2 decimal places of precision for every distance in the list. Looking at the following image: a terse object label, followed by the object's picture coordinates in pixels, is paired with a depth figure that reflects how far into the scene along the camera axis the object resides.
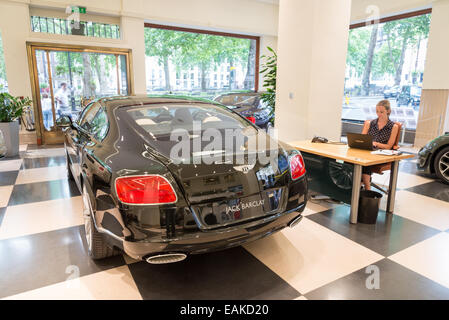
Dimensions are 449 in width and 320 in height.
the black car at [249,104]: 7.13
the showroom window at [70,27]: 6.12
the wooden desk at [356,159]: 2.52
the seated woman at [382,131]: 3.07
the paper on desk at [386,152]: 2.64
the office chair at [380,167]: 2.97
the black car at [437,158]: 3.73
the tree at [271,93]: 5.53
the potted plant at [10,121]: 4.95
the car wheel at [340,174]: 2.75
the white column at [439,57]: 5.60
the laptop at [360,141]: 2.82
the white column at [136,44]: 6.65
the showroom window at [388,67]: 6.63
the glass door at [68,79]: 6.06
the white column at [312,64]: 3.92
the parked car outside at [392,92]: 7.14
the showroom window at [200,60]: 7.80
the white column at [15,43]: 5.66
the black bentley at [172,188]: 1.47
